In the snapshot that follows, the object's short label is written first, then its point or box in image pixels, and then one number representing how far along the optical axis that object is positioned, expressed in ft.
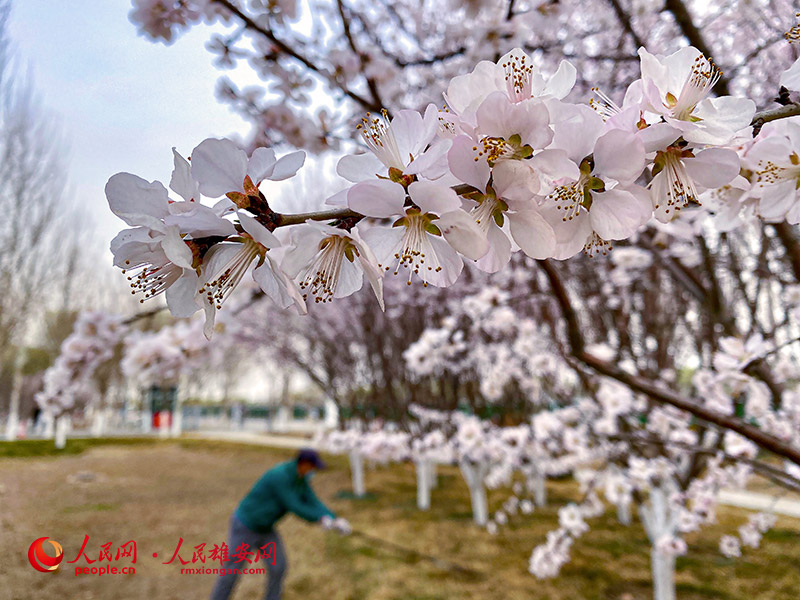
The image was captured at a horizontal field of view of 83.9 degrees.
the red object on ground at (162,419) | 42.45
